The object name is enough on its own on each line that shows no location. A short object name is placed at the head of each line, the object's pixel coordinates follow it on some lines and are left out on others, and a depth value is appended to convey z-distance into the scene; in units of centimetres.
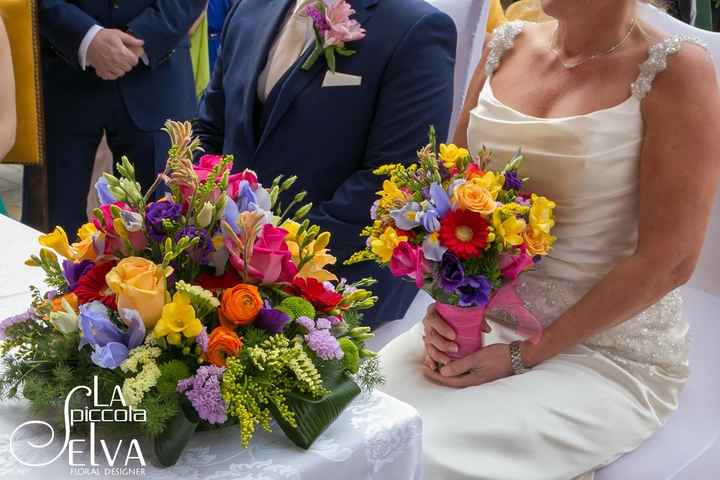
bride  194
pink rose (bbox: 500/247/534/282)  187
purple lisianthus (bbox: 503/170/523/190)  194
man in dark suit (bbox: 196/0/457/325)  250
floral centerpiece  127
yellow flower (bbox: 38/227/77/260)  142
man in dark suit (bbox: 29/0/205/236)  324
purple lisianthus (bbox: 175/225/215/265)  133
